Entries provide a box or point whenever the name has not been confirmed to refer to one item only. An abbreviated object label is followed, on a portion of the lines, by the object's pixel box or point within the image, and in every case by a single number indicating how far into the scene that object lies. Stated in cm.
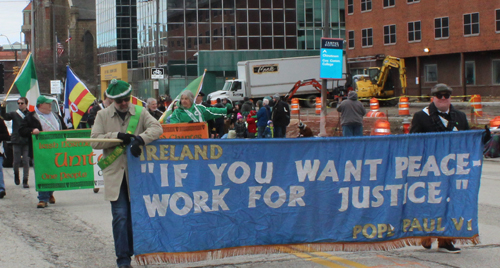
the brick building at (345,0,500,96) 4191
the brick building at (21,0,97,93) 8500
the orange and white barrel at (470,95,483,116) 2339
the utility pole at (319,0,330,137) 2162
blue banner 561
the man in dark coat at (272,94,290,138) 1938
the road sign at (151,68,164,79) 3025
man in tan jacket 551
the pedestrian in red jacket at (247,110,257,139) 2141
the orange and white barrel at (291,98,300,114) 3166
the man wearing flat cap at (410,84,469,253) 628
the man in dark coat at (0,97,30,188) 1181
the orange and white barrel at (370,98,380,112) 3062
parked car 1715
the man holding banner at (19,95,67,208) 1050
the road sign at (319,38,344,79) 2144
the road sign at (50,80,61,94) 3902
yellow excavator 4066
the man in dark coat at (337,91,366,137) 1578
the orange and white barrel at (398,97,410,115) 2698
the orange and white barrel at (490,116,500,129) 1689
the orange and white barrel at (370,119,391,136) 2038
